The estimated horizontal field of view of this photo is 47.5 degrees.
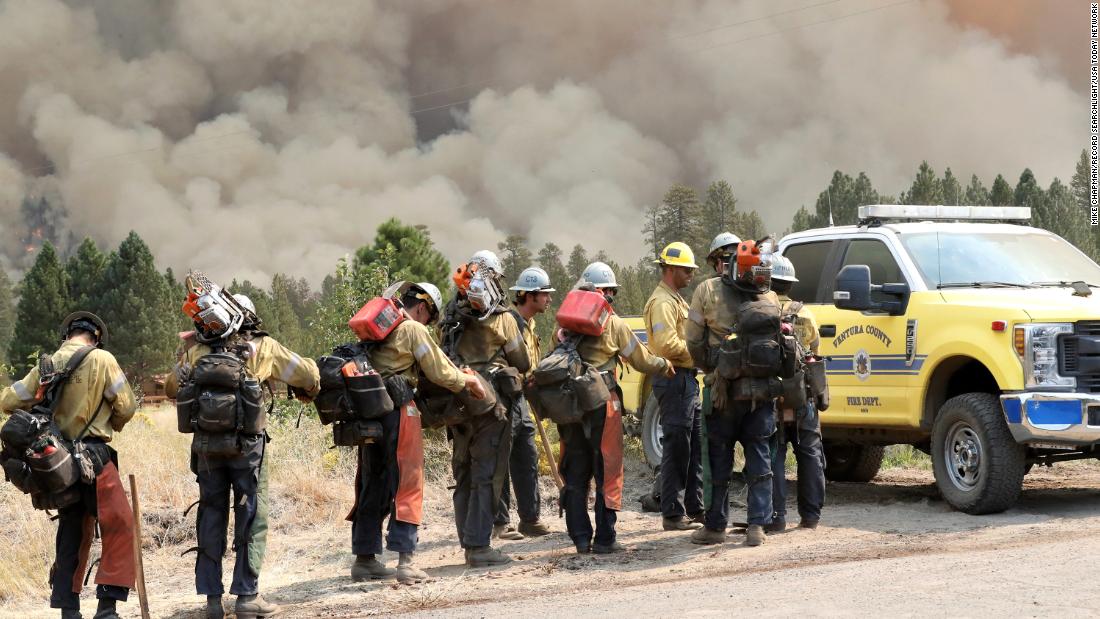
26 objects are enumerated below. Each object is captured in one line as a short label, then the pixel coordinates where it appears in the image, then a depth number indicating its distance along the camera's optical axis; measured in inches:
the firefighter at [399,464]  303.0
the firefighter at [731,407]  333.1
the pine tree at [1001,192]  2645.2
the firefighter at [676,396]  369.4
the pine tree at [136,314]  1958.7
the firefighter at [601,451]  334.3
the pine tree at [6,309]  3661.9
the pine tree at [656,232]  3336.6
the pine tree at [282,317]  2814.5
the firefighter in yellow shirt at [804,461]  362.3
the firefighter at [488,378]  325.7
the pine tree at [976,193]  3154.0
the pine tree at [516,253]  4197.8
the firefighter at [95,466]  271.7
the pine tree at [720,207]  3297.2
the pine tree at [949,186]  2748.5
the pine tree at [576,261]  4537.4
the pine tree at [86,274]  1980.8
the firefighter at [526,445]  365.1
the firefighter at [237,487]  272.5
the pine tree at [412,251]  2032.5
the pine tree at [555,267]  3587.6
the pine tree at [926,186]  2578.7
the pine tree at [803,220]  3441.7
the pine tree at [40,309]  1859.0
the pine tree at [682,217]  3297.2
